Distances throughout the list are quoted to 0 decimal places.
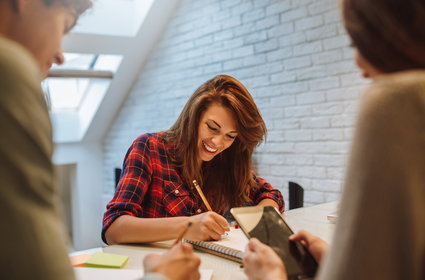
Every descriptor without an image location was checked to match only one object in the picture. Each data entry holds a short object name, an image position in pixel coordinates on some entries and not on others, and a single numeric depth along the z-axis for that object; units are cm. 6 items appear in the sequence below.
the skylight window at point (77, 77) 423
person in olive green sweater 43
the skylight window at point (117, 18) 379
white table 104
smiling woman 154
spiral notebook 112
